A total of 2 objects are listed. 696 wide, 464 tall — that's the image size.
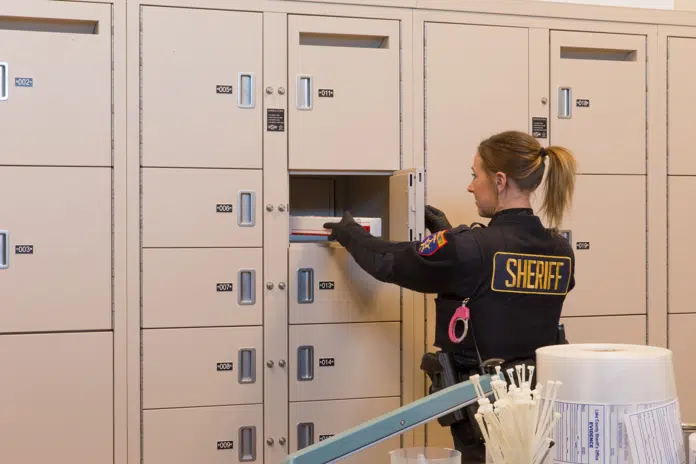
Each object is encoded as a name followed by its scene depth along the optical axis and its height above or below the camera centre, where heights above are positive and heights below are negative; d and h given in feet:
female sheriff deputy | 7.22 -0.37
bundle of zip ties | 3.48 -0.81
